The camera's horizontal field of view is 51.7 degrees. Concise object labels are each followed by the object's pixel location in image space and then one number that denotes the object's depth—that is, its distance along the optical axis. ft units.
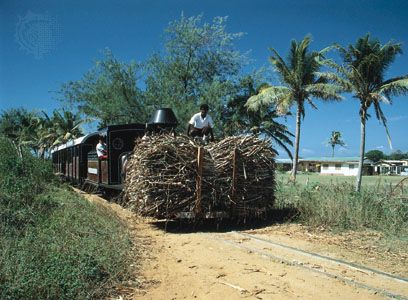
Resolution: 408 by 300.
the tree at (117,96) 98.02
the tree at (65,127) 136.67
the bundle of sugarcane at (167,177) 28.60
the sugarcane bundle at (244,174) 29.89
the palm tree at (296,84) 99.45
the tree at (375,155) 400.10
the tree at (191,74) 96.58
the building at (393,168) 293.64
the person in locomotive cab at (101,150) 45.27
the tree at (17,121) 150.46
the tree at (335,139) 341.27
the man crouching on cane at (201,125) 33.96
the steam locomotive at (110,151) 38.86
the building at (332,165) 285.02
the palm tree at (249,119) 106.01
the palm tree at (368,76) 85.46
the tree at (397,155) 404.98
